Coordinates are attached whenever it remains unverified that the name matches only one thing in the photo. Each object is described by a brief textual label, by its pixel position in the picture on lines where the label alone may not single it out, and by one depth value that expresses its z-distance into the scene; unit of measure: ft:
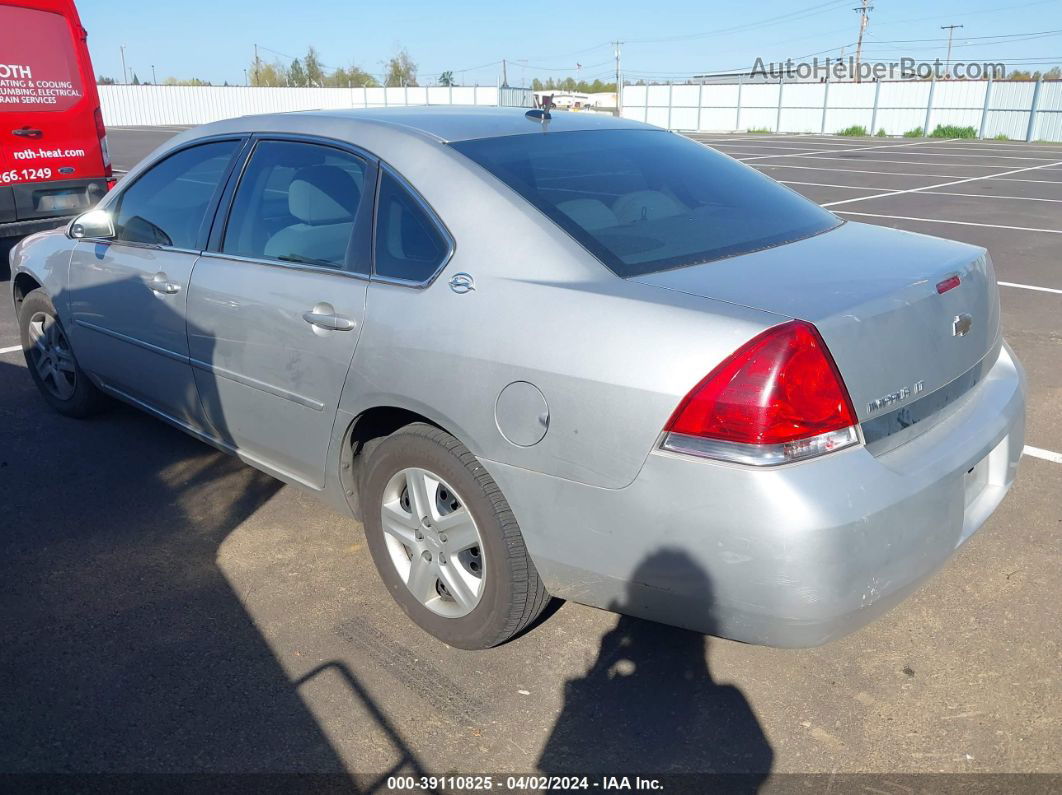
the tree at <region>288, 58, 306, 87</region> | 279.28
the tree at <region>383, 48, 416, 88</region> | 269.56
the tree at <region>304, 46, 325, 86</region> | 279.49
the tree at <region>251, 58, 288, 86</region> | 283.59
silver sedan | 7.11
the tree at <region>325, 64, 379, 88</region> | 273.79
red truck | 26.43
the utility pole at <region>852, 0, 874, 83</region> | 244.42
